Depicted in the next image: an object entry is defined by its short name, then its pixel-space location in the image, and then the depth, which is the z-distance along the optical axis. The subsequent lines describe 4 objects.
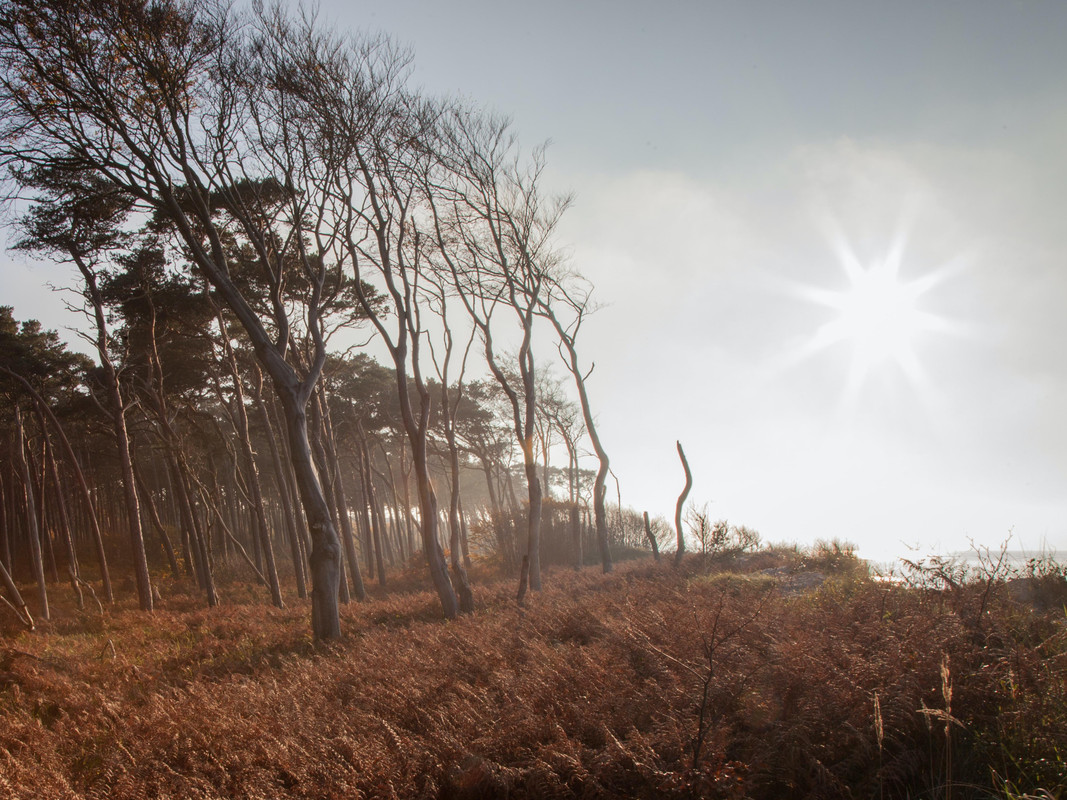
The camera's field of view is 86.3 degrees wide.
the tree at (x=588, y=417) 17.98
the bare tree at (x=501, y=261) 15.30
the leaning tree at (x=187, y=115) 9.23
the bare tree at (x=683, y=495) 19.28
